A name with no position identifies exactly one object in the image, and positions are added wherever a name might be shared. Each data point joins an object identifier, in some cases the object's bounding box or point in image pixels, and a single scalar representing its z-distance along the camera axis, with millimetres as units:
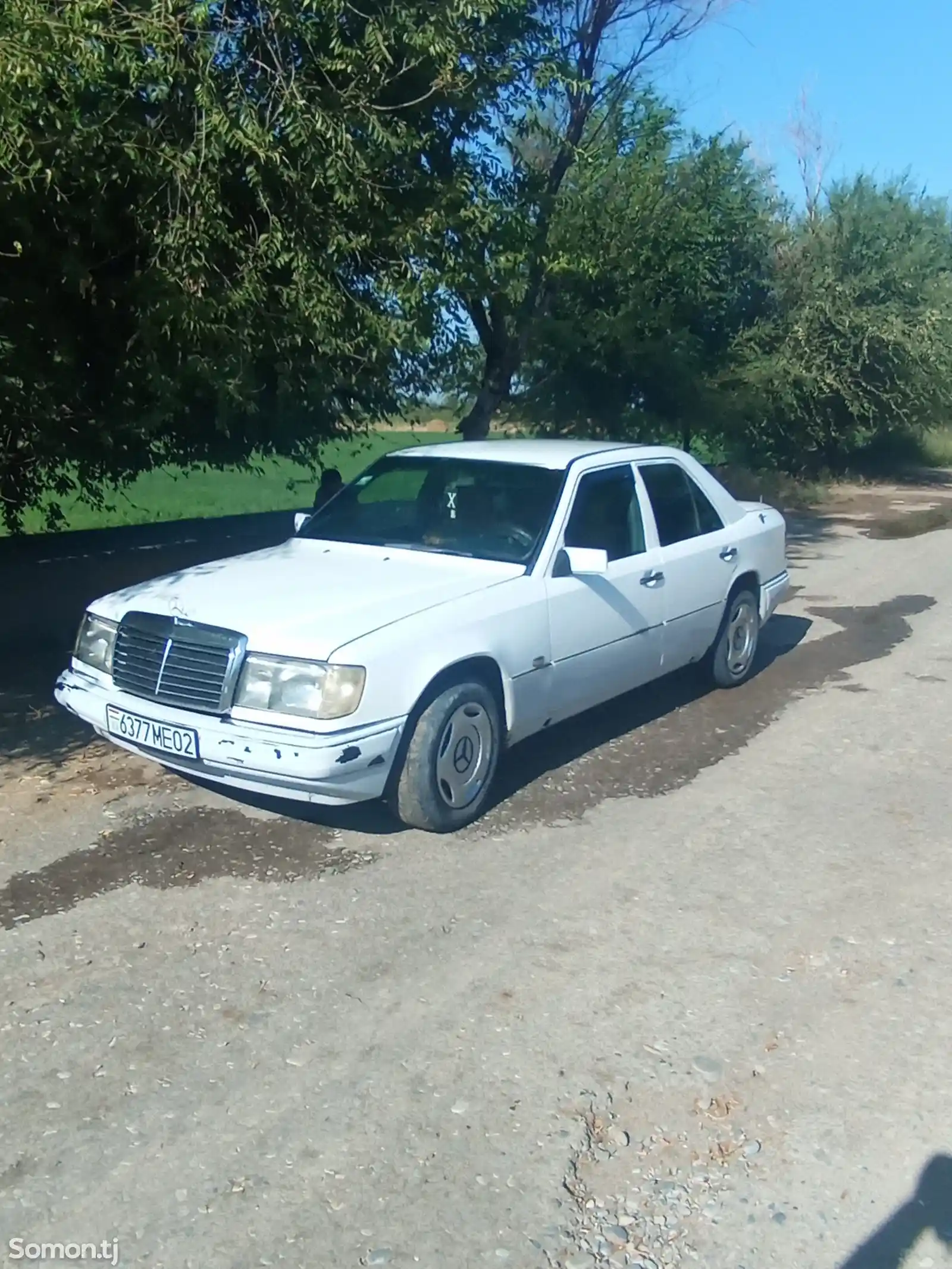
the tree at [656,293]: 17062
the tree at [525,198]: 8992
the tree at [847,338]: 21906
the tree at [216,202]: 6887
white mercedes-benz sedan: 5090
